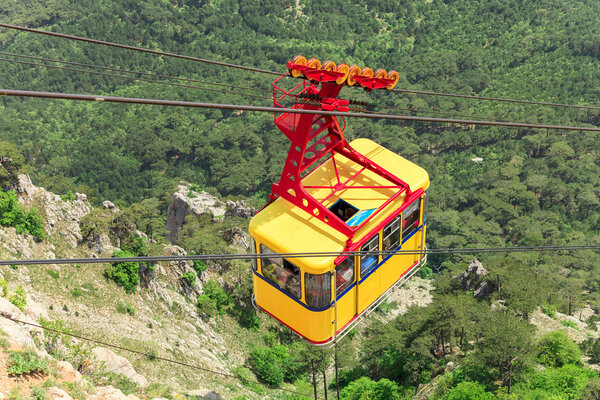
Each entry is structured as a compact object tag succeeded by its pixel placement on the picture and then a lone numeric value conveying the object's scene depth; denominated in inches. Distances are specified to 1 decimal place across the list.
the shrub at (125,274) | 1158.3
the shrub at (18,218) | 1120.8
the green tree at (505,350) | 1141.1
